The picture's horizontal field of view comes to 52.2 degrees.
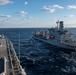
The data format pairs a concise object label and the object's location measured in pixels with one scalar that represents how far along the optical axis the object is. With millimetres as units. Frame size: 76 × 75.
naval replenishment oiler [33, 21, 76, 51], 36008
